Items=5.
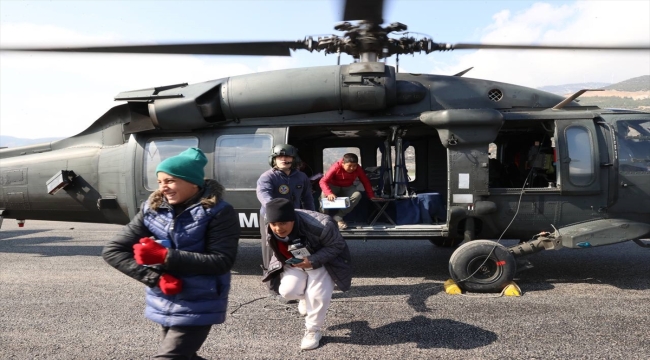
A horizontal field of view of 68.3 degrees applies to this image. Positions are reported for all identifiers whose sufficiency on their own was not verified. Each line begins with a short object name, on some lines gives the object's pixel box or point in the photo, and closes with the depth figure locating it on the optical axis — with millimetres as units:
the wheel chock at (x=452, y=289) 5834
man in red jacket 6826
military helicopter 5965
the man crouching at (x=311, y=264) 3846
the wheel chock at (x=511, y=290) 5719
